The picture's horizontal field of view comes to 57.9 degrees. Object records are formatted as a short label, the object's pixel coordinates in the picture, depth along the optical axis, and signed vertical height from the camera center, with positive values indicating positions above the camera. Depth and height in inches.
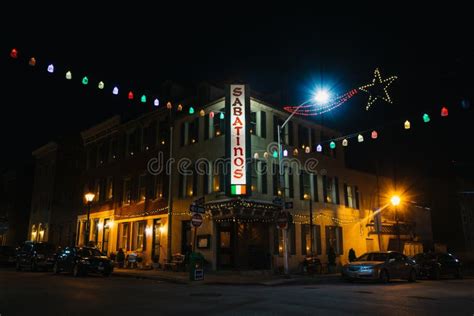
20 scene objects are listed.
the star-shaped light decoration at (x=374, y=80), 645.1 +262.3
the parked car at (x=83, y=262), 845.2 -16.5
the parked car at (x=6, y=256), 1222.3 -6.9
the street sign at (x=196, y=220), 753.0 +57.9
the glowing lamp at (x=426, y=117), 671.8 +208.4
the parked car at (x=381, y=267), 740.0 -25.1
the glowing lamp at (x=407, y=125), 730.7 +216.7
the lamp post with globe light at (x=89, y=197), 1051.3 +135.7
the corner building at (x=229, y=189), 975.0 +170.5
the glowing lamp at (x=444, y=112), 644.7 +208.1
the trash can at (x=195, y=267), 753.0 -23.6
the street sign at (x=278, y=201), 837.1 +100.1
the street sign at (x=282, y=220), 814.5 +61.9
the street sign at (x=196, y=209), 766.5 +79.4
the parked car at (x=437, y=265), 900.6 -24.7
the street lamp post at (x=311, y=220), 1051.2 +79.2
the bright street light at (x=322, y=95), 763.4 +277.1
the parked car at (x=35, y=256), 1007.6 -5.8
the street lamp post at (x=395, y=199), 1241.9 +154.1
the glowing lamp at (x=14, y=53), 531.0 +242.8
